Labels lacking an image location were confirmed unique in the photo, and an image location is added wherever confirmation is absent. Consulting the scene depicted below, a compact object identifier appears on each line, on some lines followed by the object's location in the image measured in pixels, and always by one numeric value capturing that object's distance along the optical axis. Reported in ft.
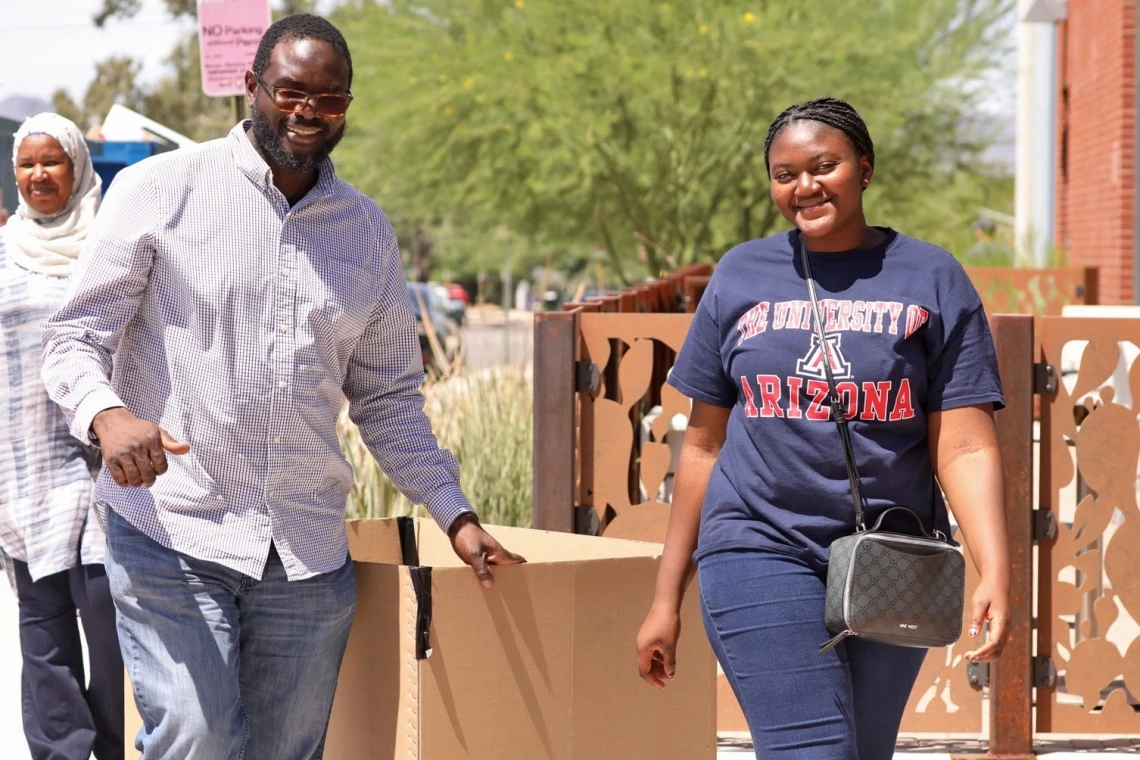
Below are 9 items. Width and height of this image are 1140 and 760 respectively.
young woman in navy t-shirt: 17.68
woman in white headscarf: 28.01
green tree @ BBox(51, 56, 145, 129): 339.20
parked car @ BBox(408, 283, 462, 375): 50.91
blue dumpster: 49.49
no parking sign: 42.96
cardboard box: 18.77
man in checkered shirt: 18.12
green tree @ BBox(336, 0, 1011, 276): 101.23
